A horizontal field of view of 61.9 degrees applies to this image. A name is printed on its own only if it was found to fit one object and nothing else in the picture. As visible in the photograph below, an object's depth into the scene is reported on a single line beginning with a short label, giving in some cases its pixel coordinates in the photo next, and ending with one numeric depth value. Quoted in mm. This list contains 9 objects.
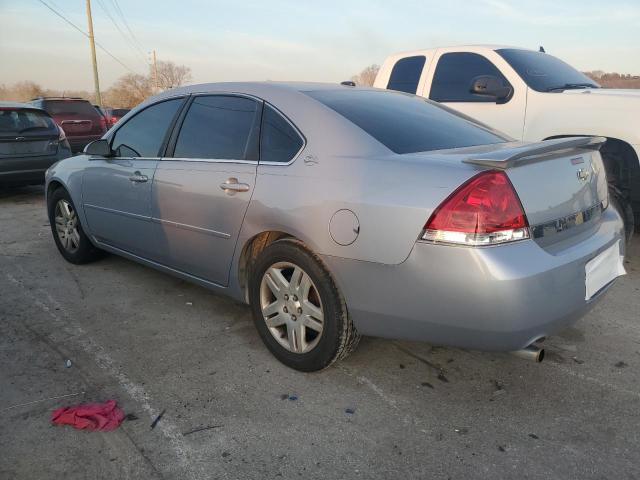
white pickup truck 4527
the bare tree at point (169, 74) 63375
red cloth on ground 2461
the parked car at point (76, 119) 12727
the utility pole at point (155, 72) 64312
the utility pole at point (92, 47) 32750
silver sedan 2244
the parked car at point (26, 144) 8008
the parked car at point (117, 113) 22634
